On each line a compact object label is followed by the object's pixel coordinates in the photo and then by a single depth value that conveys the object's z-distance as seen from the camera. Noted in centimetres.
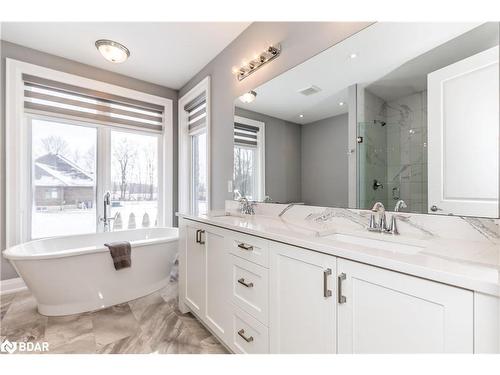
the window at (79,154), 244
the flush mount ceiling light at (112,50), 228
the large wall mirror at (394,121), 94
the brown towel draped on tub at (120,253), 214
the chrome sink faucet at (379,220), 120
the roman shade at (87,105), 253
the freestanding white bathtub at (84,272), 188
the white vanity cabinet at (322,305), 64
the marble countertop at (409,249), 63
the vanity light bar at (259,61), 187
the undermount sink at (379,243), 102
